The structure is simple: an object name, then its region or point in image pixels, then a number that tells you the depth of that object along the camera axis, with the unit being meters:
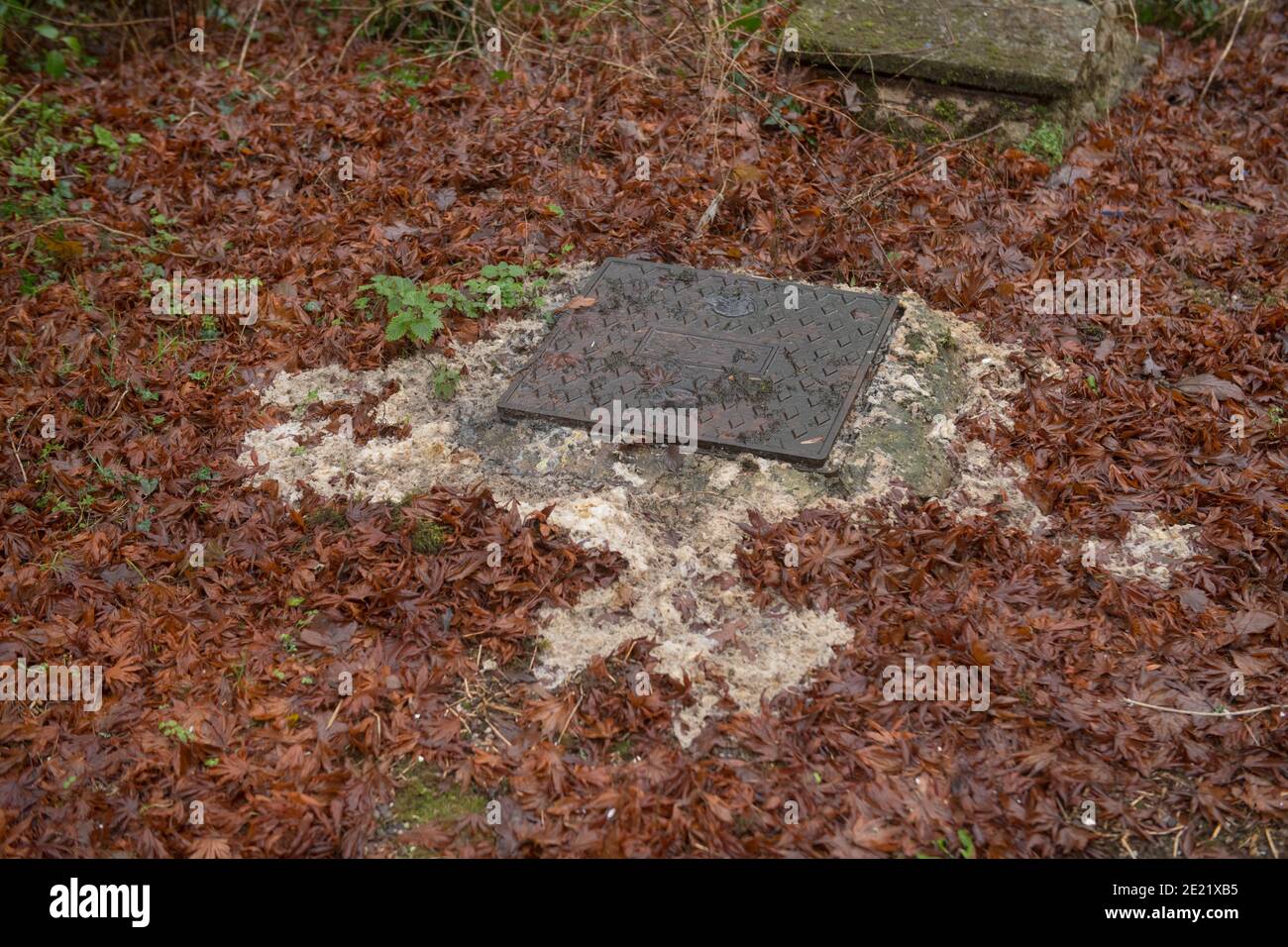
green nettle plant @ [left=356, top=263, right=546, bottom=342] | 4.68
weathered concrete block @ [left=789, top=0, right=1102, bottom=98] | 5.93
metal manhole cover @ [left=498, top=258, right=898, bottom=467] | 4.27
